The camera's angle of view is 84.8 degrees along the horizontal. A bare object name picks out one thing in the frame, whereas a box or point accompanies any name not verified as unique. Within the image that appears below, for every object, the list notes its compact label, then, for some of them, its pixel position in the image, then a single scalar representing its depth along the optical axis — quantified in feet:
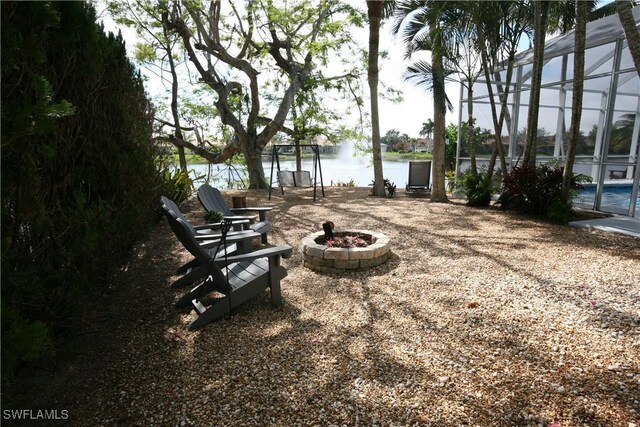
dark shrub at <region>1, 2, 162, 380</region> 5.12
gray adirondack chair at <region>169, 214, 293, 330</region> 8.97
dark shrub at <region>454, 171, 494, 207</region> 27.45
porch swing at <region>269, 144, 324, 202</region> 42.11
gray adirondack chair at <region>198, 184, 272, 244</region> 15.57
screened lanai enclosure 23.45
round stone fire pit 13.23
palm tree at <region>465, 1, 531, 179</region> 25.94
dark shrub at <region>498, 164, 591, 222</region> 21.31
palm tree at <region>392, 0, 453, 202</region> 26.89
